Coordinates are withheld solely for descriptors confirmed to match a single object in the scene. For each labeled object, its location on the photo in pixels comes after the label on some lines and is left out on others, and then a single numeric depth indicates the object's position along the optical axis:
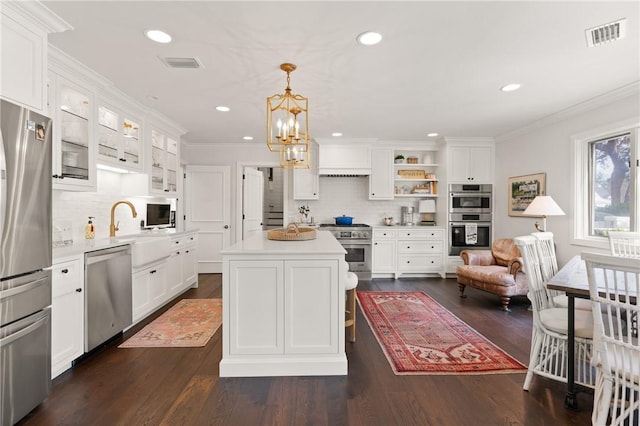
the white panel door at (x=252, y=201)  5.84
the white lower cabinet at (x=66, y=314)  2.20
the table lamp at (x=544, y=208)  3.66
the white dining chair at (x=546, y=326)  2.04
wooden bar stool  2.77
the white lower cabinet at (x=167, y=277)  3.27
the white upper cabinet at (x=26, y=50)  1.84
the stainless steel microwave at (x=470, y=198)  5.51
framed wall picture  4.41
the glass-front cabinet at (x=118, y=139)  3.16
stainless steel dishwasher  2.53
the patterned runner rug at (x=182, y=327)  2.87
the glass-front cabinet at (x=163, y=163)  4.13
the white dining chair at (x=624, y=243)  2.68
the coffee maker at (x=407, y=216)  5.92
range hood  5.59
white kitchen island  2.29
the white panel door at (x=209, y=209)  5.73
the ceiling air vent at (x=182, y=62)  2.57
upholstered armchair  3.85
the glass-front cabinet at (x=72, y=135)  2.54
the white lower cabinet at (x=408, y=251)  5.44
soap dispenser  3.17
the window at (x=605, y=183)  3.24
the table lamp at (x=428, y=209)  5.85
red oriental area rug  2.44
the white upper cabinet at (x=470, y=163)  5.49
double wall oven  5.51
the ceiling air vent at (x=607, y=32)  2.09
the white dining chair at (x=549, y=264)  2.35
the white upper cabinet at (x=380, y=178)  5.71
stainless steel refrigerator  1.67
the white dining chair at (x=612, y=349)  1.40
